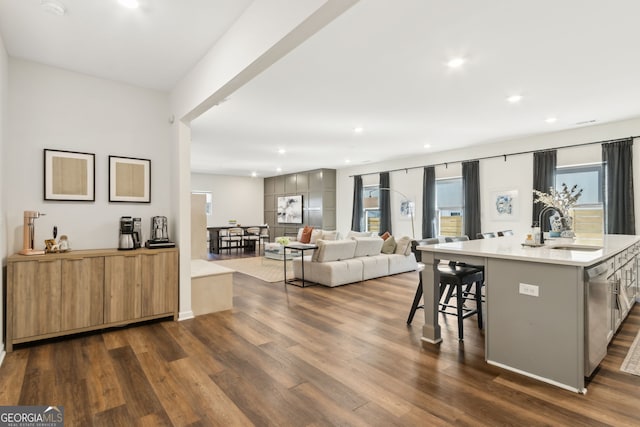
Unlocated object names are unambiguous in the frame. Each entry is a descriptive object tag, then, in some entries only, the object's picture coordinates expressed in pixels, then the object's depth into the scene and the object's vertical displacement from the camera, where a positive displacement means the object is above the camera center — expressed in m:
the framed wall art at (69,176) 3.39 +0.42
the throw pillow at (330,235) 8.52 -0.56
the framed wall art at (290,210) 11.59 +0.16
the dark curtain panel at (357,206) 9.91 +0.23
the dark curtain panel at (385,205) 9.08 +0.26
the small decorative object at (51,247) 3.22 -0.33
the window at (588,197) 5.57 +0.31
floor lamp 8.37 +0.11
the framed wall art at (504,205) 6.54 +0.19
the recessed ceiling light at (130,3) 2.38 +1.57
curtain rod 5.30 +1.22
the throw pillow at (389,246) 6.78 -0.67
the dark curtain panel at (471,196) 7.07 +0.40
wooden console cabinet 2.94 -0.77
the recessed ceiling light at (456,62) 3.19 +1.53
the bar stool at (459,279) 3.16 -0.66
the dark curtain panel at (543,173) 6.00 +0.78
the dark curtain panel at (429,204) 7.91 +0.25
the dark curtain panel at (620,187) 5.14 +0.44
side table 5.61 -0.58
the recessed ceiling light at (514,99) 4.18 +1.52
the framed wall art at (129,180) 3.75 +0.41
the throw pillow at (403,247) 6.87 -0.70
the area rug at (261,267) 6.44 -1.23
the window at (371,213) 9.57 +0.03
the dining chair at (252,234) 11.16 -0.69
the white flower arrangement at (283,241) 8.07 -0.68
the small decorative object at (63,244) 3.32 -0.31
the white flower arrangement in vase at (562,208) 3.82 +0.07
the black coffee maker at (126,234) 3.59 -0.22
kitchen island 2.23 -0.69
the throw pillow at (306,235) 9.26 -0.60
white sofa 5.57 -0.89
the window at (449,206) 7.62 +0.19
